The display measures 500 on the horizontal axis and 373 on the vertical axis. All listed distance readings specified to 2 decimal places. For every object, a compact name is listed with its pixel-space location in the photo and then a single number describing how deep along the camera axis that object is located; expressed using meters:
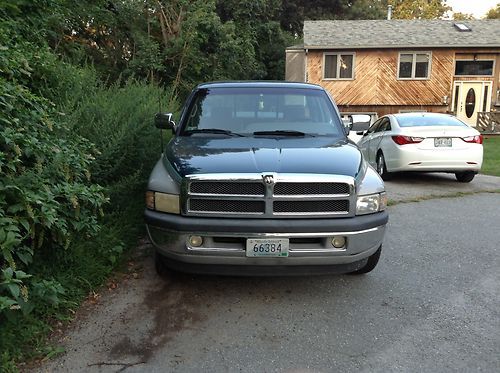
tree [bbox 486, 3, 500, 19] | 54.72
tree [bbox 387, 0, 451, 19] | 50.97
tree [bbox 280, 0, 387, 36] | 41.00
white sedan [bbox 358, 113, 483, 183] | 8.99
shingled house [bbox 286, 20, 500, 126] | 24.94
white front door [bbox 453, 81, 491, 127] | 25.09
